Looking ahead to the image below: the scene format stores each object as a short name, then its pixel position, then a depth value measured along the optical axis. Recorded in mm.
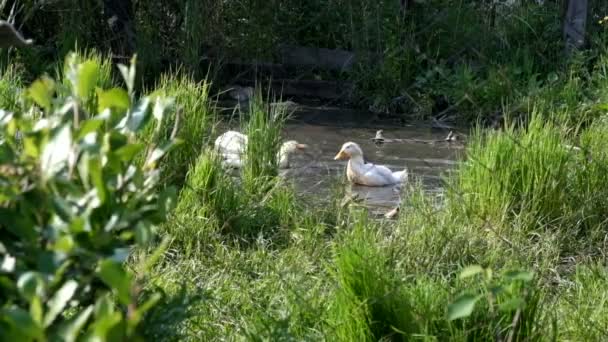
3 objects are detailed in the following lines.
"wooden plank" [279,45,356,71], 12383
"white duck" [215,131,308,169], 6767
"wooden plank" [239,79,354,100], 12195
